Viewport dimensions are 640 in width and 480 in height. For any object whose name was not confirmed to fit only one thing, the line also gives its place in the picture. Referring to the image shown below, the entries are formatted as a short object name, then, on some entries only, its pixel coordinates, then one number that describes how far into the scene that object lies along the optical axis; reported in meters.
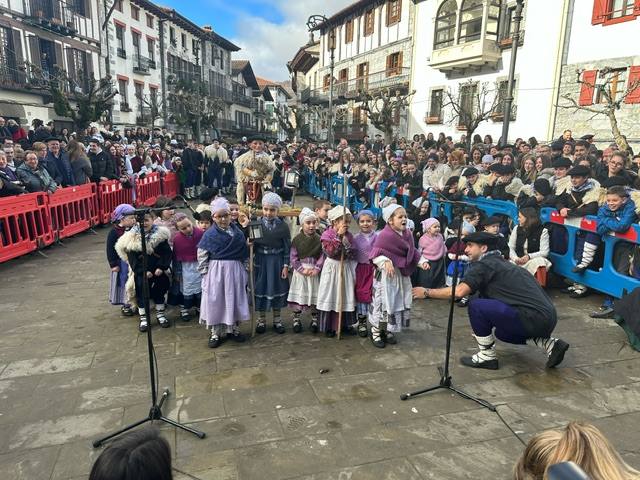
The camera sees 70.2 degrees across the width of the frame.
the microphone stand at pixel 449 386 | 3.92
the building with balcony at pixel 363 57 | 26.86
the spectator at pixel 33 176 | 8.73
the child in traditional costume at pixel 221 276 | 4.99
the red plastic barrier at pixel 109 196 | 11.45
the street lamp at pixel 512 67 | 11.10
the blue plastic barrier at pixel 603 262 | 5.74
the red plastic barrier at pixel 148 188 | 13.88
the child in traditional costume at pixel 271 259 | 5.34
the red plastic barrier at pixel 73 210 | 9.40
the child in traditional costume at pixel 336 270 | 5.13
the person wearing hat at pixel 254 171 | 7.46
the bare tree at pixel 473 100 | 19.56
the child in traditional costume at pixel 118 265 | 5.77
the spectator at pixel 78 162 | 10.62
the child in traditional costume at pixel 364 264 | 5.27
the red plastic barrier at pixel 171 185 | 16.44
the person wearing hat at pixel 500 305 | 4.35
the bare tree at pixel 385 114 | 21.25
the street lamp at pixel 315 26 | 18.89
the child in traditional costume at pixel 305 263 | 5.34
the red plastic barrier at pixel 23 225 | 7.91
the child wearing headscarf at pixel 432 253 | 6.60
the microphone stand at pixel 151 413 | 3.43
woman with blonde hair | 1.36
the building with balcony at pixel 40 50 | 22.11
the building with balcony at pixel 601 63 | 14.66
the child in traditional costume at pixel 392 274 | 4.95
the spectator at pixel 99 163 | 11.48
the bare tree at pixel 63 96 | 18.91
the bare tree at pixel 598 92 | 14.90
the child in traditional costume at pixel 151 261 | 5.45
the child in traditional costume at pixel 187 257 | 5.72
